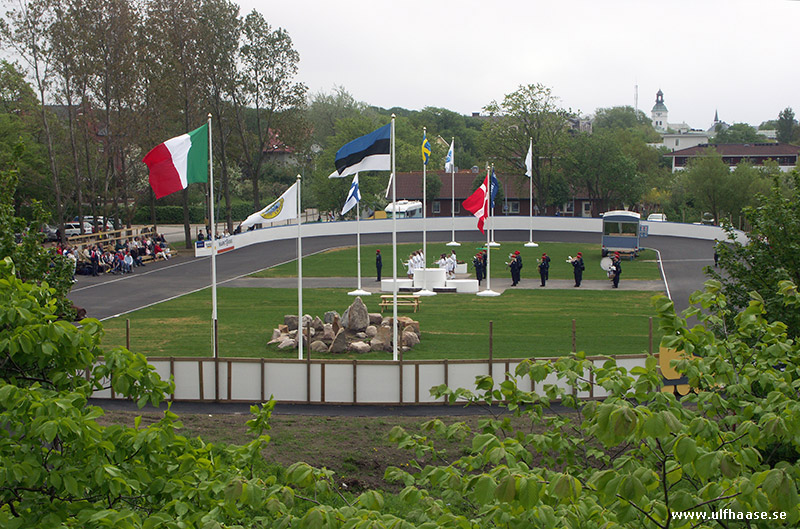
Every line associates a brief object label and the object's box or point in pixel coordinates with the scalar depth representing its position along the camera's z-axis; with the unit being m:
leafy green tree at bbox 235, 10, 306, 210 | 59.22
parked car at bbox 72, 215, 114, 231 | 71.21
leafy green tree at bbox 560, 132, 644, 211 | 73.19
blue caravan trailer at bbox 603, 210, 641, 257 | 49.53
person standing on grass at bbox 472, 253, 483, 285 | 39.41
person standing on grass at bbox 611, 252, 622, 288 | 37.97
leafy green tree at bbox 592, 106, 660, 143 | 187.12
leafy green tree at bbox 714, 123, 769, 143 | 166.12
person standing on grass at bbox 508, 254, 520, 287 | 38.72
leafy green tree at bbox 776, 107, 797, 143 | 159.12
